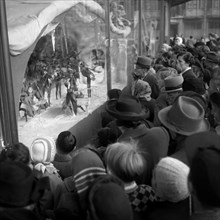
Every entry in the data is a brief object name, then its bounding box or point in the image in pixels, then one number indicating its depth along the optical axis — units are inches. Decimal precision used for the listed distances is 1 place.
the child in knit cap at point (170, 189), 71.4
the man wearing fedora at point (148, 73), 175.9
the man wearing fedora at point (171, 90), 144.4
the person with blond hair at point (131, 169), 73.2
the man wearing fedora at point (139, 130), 81.7
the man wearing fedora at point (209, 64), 203.0
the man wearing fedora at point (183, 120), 93.7
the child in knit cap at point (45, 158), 93.4
